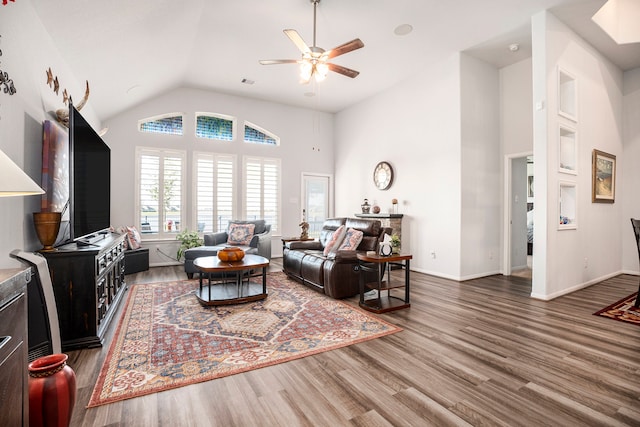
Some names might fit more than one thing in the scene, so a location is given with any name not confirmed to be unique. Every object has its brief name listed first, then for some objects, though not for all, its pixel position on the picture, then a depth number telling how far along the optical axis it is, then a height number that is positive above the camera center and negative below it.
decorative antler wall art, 2.97 +1.23
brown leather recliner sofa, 4.11 -0.64
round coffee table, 3.73 -0.99
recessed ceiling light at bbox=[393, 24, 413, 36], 4.45 +2.65
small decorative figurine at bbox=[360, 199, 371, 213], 6.91 +0.18
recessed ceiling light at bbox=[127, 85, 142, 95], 5.13 +2.06
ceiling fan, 3.48 +1.85
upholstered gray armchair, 5.26 -0.51
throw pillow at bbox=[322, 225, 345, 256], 4.66 -0.37
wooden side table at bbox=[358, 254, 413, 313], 3.65 -0.83
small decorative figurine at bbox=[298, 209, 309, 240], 5.86 -0.29
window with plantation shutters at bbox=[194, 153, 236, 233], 6.77 +0.54
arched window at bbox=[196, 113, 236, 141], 6.90 +1.97
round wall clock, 6.60 +0.85
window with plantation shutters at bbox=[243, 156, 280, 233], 7.28 +0.60
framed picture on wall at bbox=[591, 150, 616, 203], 4.94 +0.61
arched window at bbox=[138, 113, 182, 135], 6.37 +1.86
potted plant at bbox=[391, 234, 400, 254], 5.65 -0.48
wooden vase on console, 2.54 -0.09
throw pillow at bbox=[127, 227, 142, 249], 5.68 -0.41
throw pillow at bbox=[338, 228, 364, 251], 4.41 -0.35
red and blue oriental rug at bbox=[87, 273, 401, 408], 2.22 -1.10
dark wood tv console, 2.58 -0.64
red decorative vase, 1.43 -0.82
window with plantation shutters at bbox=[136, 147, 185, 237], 6.26 +0.51
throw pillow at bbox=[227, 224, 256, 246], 5.86 -0.35
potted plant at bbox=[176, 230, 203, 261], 6.23 -0.50
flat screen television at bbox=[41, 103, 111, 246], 2.79 +0.38
